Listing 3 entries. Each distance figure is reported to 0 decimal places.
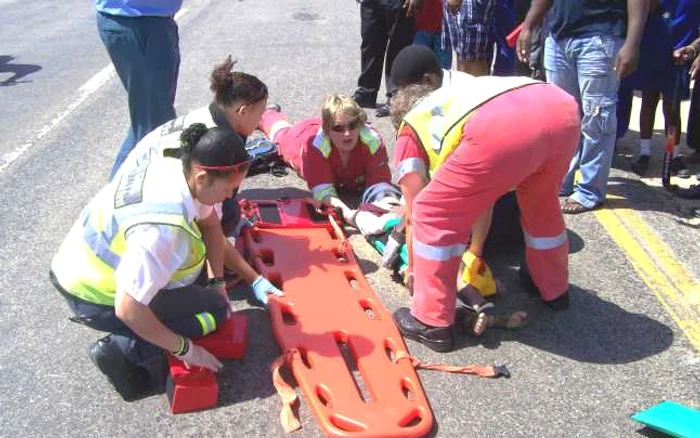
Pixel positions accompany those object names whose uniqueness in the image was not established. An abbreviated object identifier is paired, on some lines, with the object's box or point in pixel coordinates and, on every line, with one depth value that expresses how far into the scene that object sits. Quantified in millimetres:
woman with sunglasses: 4598
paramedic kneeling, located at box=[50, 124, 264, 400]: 2707
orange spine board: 2879
